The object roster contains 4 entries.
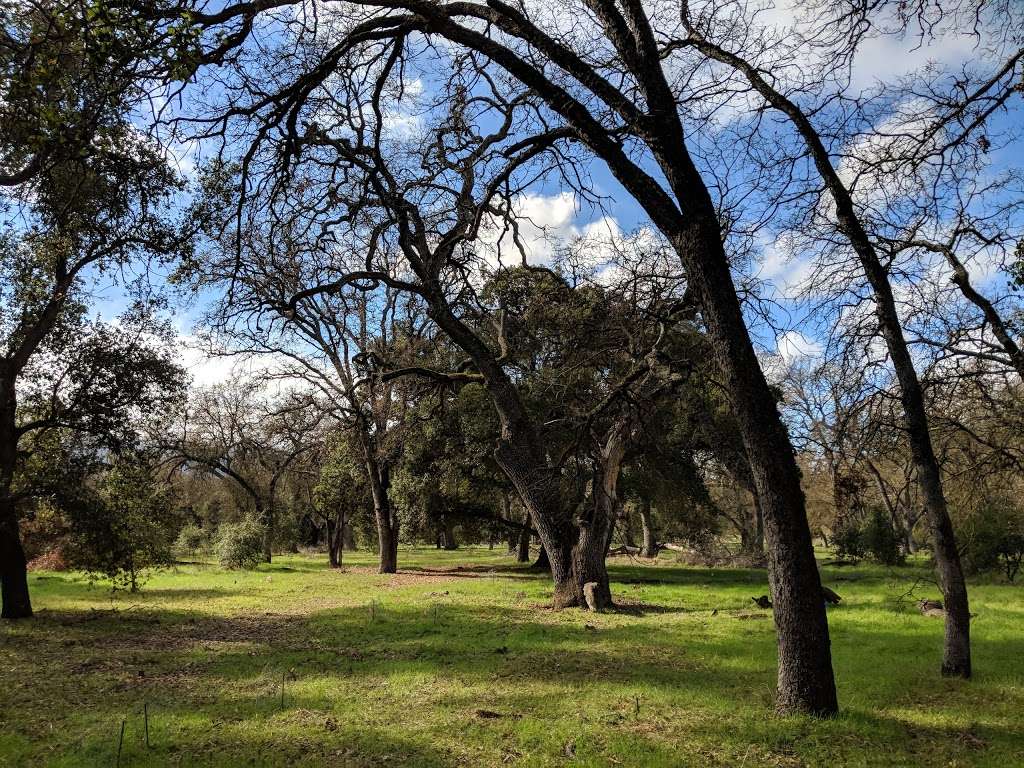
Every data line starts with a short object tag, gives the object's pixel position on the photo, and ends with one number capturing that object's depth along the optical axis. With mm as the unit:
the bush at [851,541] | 29616
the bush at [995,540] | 19984
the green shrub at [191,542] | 36812
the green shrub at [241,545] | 29031
